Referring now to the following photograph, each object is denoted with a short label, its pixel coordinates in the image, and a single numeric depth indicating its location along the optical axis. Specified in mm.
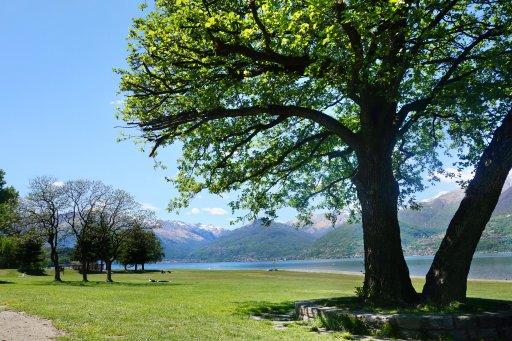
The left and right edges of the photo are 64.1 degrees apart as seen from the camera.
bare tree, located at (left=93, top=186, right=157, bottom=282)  48406
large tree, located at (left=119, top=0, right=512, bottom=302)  11825
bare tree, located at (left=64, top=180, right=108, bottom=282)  46656
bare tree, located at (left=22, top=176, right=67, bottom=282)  44688
